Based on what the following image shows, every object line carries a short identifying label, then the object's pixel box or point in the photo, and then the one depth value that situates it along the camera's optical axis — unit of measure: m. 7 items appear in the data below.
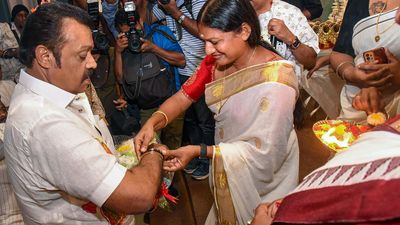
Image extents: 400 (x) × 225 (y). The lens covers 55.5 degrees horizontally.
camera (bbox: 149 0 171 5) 2.90
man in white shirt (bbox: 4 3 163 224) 1.14
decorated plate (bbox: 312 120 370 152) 1.84
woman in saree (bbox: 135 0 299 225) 1.63
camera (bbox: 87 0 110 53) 3.05
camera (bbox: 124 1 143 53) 2.92
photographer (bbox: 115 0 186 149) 2.97
